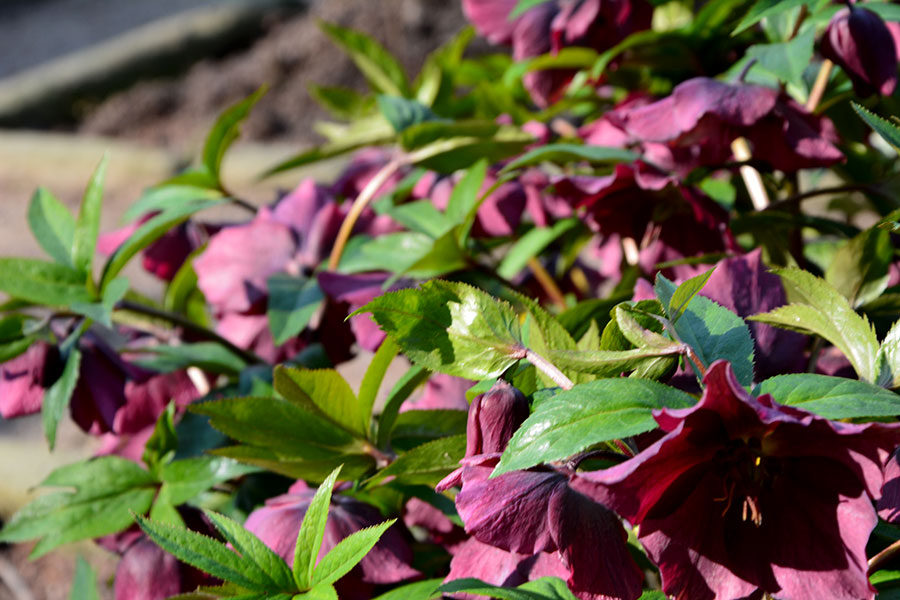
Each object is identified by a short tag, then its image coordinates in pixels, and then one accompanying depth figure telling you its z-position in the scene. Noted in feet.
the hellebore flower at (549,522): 1.91
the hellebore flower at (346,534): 2.18
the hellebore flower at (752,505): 1.85
